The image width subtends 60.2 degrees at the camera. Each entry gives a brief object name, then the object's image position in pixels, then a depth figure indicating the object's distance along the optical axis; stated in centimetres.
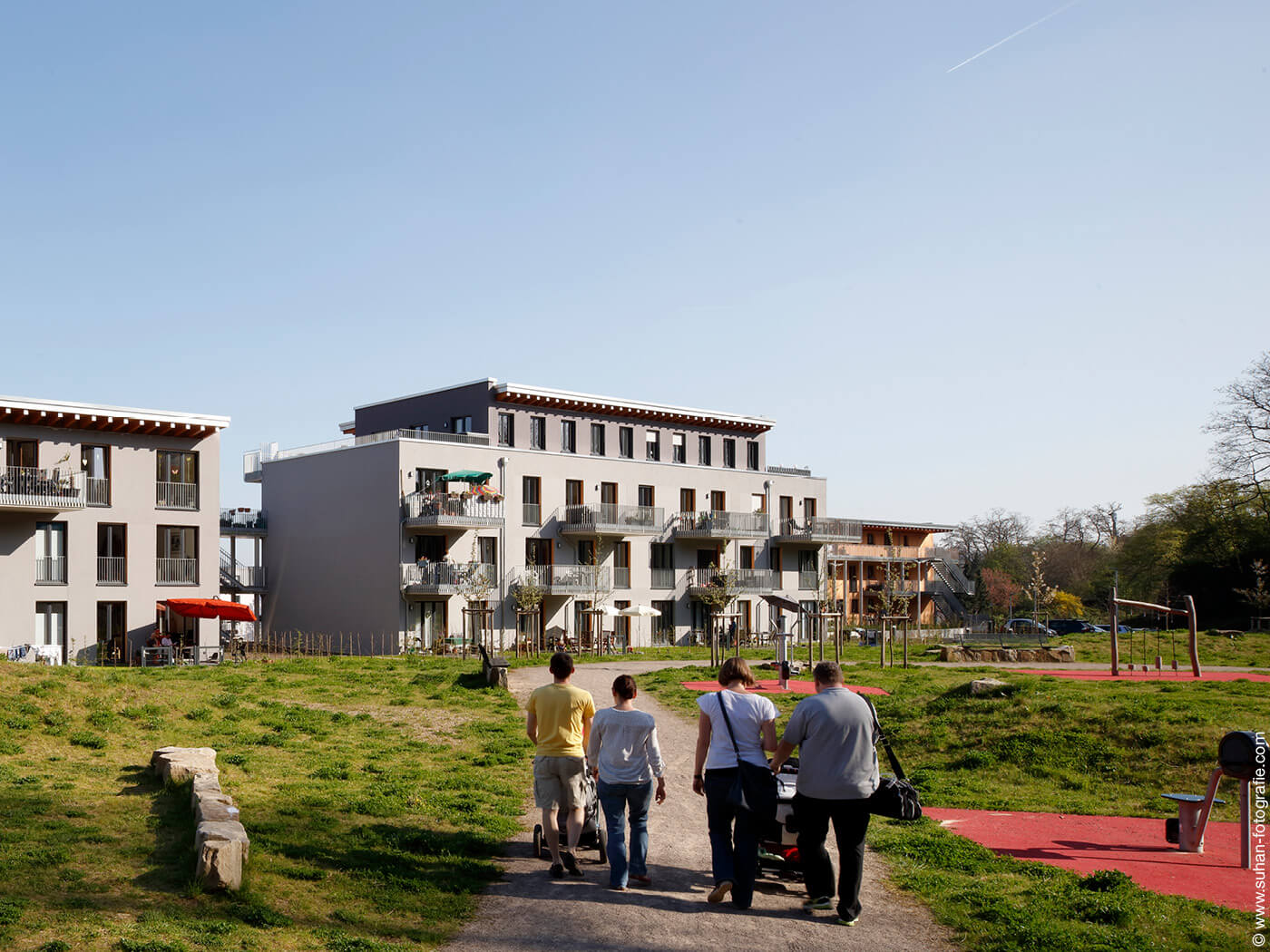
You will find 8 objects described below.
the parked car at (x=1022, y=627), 5756
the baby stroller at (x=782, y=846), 875
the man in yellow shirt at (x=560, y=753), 903
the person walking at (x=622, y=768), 859
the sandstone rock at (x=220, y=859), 824
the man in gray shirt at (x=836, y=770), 786
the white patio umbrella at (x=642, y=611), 4607
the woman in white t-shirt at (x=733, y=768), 809
